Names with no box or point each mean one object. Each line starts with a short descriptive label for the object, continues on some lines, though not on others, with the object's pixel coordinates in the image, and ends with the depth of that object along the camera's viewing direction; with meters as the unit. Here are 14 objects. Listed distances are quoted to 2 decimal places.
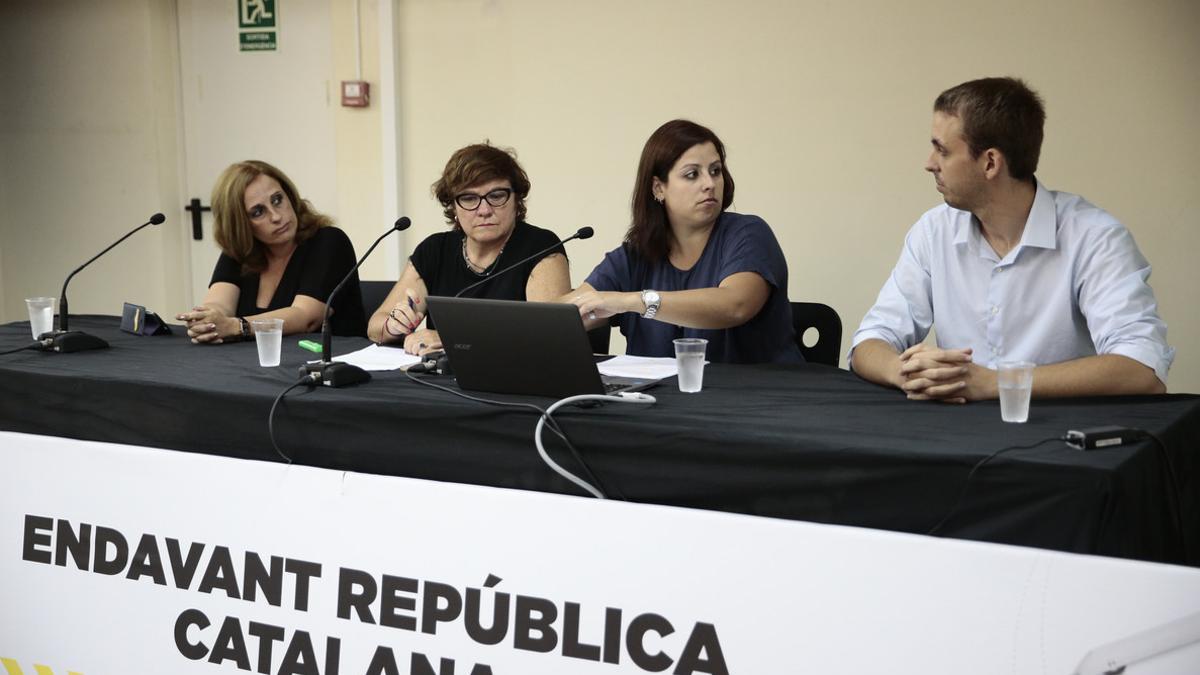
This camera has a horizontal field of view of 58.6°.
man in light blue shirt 2.00
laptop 1.79
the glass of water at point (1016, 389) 1.61
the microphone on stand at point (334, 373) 2.01
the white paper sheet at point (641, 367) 2.11
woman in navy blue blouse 2.40
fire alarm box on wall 4.53
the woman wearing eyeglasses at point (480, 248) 2.75
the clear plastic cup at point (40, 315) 2.62
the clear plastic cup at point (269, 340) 2.23
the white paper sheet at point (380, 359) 2.27
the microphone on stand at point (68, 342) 2.46
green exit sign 4.79
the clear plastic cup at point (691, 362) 1.90
